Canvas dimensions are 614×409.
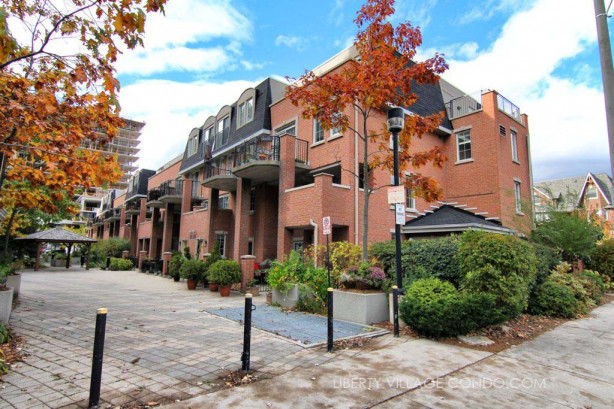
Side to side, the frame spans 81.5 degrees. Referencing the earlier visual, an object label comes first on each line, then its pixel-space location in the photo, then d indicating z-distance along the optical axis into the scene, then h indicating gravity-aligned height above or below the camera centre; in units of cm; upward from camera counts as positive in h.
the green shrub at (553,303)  929 -124
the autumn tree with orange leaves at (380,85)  892 +428
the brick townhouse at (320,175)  1456 +376
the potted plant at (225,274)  1348 -88
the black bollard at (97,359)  366 -115
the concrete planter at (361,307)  811 -127
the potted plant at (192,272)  1554 -93
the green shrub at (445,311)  654 -107
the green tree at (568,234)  1417 +84
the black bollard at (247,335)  486 -115
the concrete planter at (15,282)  1064 -101
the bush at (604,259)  1652 -17
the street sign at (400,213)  749 +84
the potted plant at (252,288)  1414 -147
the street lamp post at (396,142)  745 +248
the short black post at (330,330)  595 -129
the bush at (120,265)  2989 -128
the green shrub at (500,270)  728 -32
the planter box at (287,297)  1023 -134
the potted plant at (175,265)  1895 -78
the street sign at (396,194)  743 +123
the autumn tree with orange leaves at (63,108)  436 +230
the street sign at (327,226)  849 +62
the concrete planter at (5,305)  692 -111
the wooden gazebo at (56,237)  2692 +87
